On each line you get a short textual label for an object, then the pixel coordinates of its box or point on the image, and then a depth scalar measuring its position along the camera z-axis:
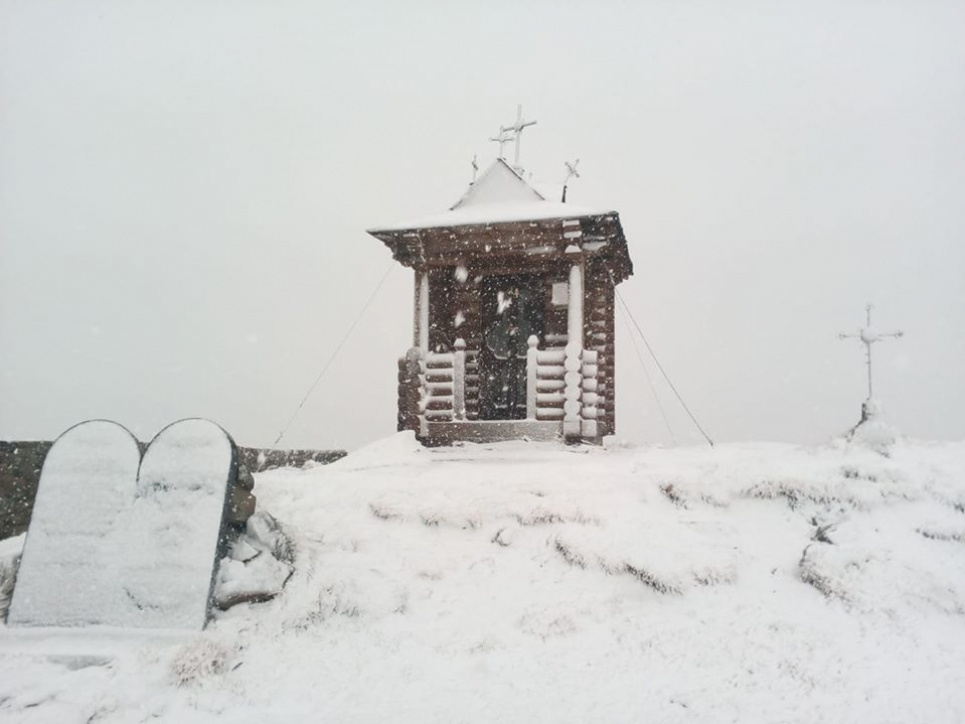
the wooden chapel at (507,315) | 13.58
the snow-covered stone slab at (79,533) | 6.89
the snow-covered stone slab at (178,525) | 6.75
